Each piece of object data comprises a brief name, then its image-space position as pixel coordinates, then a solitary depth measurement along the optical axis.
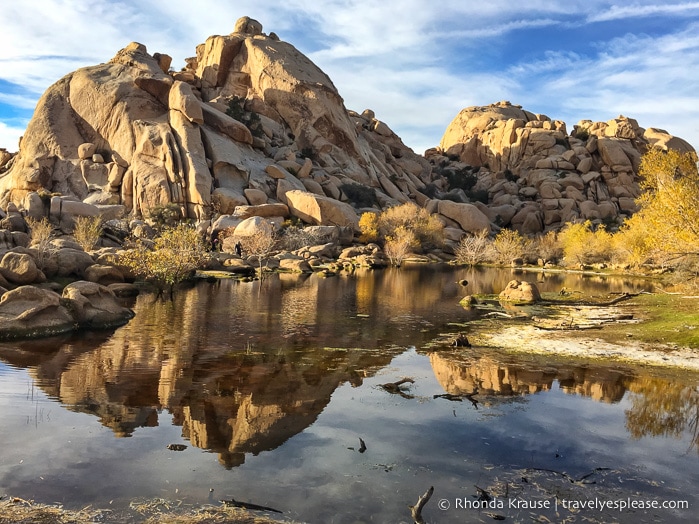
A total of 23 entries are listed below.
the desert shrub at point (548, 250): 76.00
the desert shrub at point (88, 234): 39.59
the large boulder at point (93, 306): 19.92
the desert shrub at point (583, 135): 113.28
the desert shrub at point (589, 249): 68.44
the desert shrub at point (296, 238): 64.25
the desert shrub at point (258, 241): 51.90
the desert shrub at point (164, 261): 30.86
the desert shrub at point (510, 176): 111.69
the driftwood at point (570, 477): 8.25
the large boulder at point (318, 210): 70.69
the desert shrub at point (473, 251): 71.69
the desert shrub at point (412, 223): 73.81
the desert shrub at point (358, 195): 84.19
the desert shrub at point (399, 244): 65.31
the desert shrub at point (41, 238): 26.56
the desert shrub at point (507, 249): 71.50
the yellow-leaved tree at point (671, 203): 21.25
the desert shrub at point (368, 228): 72.38
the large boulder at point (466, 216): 84.56
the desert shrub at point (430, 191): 106.75
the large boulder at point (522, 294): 30.94
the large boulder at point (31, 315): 17.69
